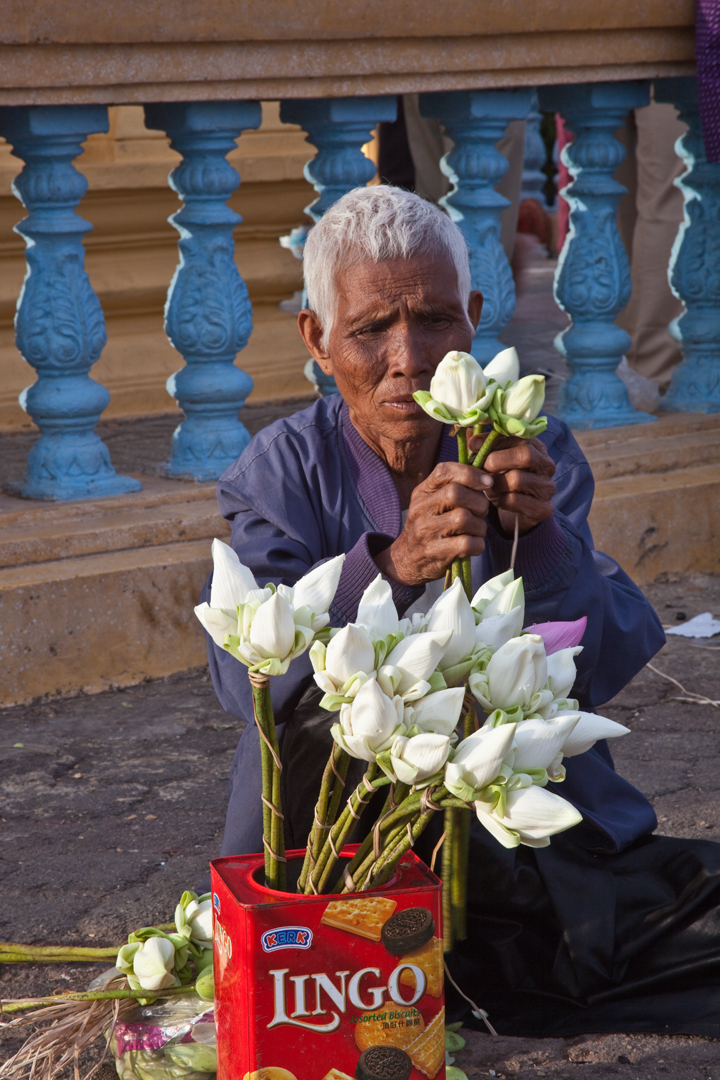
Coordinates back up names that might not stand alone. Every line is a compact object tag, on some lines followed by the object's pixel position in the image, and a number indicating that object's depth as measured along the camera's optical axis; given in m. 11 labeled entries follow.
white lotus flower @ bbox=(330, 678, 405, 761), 2.61
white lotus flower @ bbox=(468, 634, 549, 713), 2.64
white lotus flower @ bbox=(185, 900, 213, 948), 2.91
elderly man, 2.94
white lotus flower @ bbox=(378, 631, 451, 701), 2.63
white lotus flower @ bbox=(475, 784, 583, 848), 2.59
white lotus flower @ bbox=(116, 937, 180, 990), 2.87
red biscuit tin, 2.71
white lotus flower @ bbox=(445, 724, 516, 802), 2.60
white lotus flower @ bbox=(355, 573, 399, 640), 2.66
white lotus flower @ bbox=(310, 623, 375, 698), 2.62
